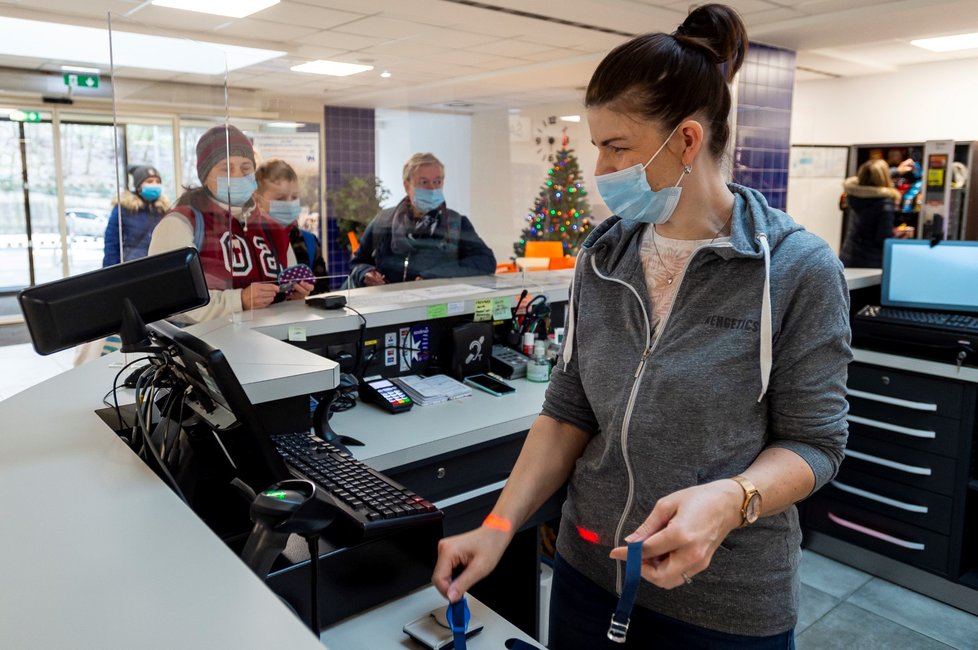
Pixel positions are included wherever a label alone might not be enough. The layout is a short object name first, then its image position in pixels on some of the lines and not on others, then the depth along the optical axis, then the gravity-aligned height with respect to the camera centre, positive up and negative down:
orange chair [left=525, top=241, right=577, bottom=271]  6.46 -0.32
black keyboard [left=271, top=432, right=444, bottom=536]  1.14 -0.46
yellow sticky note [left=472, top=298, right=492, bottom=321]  2.54 -0.33
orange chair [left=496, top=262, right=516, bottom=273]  4.85 -0.36
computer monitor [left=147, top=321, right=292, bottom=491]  1.04 -0.29
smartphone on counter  2.37 -0.55
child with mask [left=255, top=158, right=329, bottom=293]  2.46 +0.01
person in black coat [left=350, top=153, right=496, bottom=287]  3.26 -0.11
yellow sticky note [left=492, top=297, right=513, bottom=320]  2.60 -0.34
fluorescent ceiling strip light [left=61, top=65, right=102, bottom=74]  7.95 +1.47
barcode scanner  0.87 -0.38
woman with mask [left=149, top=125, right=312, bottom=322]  2.25 -0.08
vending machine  6.51 +0.25
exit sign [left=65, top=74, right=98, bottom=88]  8.12 +1.38
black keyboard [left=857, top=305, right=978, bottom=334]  2.71 -0.38
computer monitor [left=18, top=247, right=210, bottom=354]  1.14 -0.14
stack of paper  2.25 -0.55
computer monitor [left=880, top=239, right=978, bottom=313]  2.88 -0.23
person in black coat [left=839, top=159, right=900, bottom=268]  6.18 +0.02
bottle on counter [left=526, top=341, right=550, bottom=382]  2.50 -0.51
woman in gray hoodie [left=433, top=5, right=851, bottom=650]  1.02 -0.23
